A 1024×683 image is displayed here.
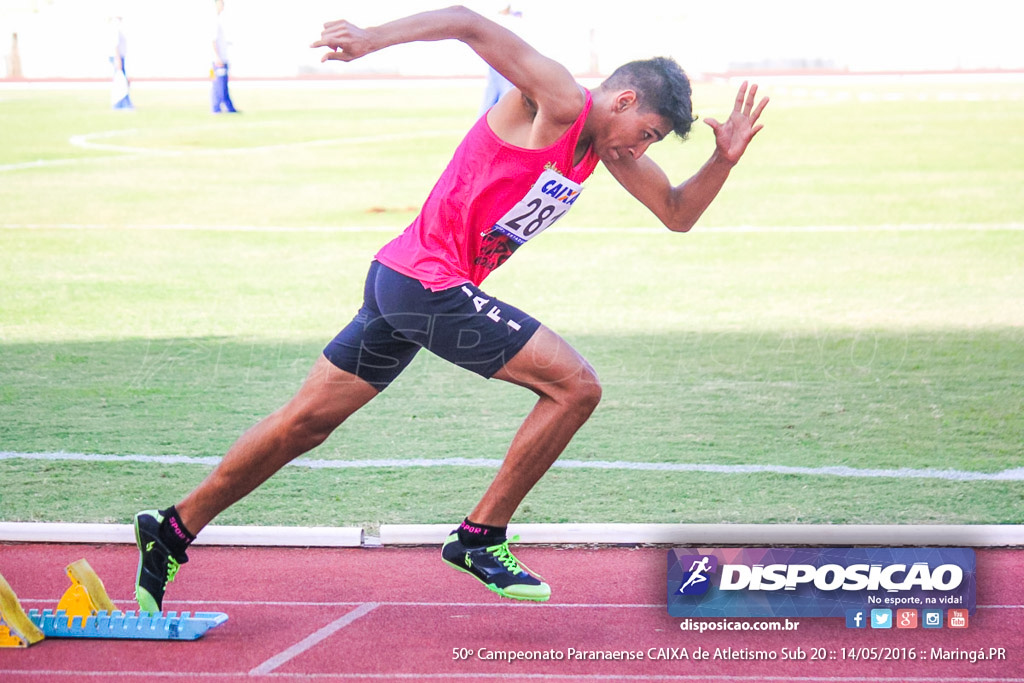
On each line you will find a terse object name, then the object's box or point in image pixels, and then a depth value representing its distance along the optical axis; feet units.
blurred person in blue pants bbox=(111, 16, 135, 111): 200.03
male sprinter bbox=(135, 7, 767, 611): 28.73
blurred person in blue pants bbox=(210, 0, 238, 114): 187.80
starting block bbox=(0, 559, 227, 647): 28.55
